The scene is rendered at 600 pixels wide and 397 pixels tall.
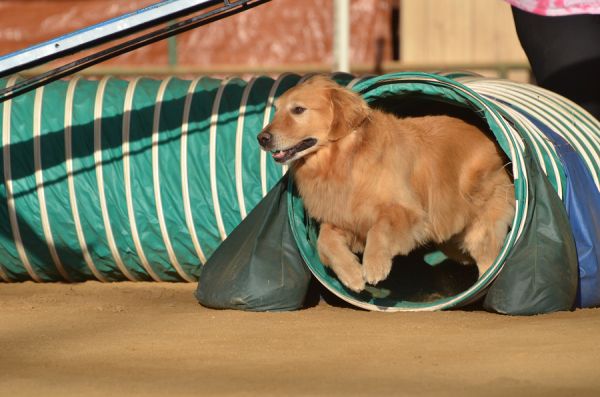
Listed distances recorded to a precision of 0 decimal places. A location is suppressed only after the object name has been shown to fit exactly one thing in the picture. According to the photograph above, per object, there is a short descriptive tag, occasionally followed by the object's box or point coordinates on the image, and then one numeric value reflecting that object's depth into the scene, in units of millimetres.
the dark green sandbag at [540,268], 9750
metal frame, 10258
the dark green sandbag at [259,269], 10422
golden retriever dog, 10094
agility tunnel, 11305
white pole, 20062
